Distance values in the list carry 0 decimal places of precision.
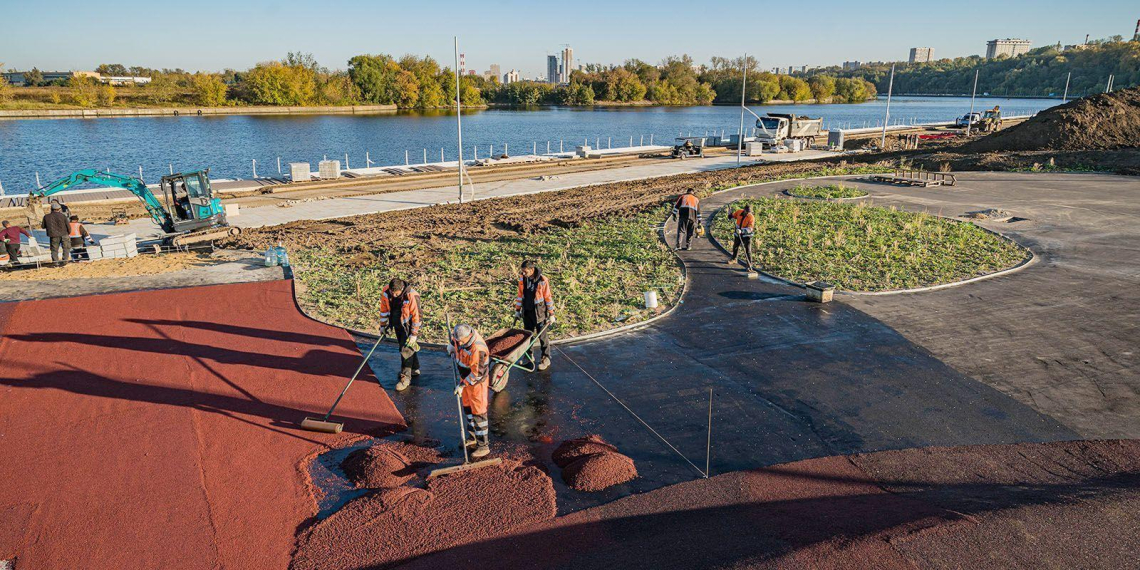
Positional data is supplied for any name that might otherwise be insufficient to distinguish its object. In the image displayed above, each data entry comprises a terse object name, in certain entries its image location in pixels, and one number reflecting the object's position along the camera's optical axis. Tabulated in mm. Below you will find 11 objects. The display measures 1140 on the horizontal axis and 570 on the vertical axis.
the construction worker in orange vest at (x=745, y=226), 17219
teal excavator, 19844
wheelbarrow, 9953
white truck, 52594
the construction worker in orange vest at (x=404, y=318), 10453
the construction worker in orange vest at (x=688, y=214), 18953
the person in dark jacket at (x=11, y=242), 17500
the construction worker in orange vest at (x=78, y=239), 18250
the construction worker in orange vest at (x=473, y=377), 8492
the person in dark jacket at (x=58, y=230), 17219
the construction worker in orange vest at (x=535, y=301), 10969
